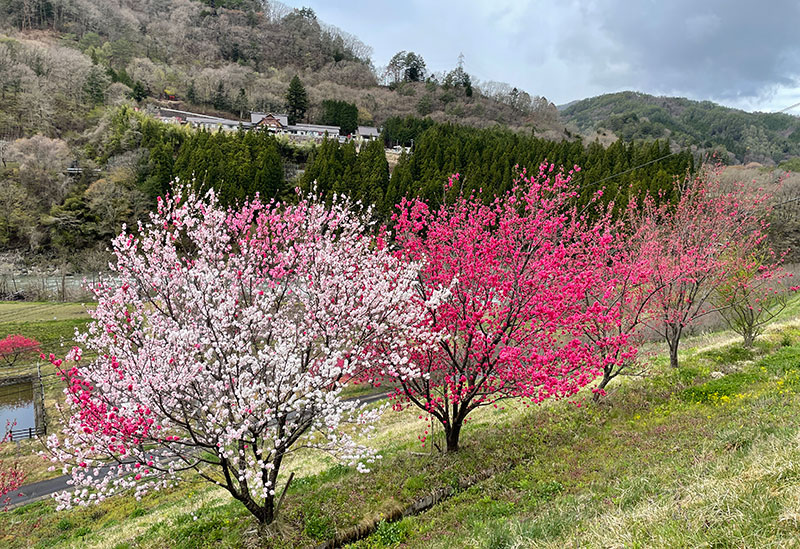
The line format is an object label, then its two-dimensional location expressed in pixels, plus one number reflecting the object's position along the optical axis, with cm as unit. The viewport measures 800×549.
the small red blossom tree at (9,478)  1206
